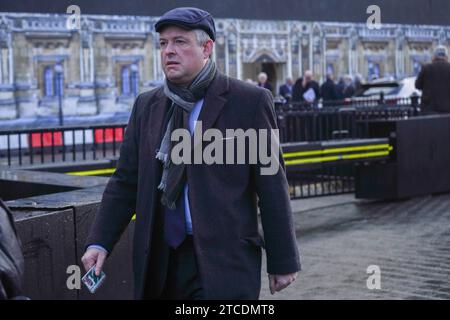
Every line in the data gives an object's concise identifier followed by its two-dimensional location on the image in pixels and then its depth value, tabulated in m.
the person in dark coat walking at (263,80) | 21.45
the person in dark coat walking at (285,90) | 23.89
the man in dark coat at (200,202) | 3.77
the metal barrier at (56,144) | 10.67
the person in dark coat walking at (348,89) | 25.04
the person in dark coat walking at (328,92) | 22.17
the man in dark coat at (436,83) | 14.47
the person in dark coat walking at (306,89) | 20.69
